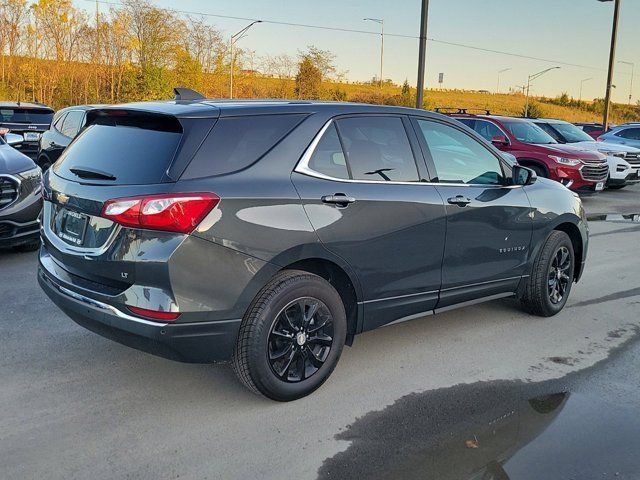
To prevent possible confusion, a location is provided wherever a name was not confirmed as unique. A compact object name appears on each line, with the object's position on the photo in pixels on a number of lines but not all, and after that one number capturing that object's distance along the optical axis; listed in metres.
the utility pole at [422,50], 15.81
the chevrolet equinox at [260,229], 3.24
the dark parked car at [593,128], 25.91
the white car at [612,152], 15.09
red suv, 12.70
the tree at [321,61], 43.53
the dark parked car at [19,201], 6.65
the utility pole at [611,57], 28.61
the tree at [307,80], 42.44
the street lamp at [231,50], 38.97
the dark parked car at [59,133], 11.45
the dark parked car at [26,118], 14.51
